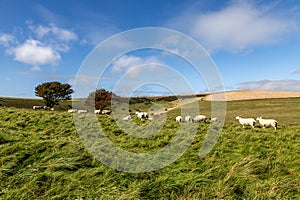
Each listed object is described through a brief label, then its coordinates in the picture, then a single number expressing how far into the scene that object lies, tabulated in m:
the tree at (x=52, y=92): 40.78
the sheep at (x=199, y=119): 14.01
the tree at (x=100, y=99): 34.17
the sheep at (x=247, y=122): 13.30
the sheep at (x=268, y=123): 12.64
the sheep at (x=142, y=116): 14.63
